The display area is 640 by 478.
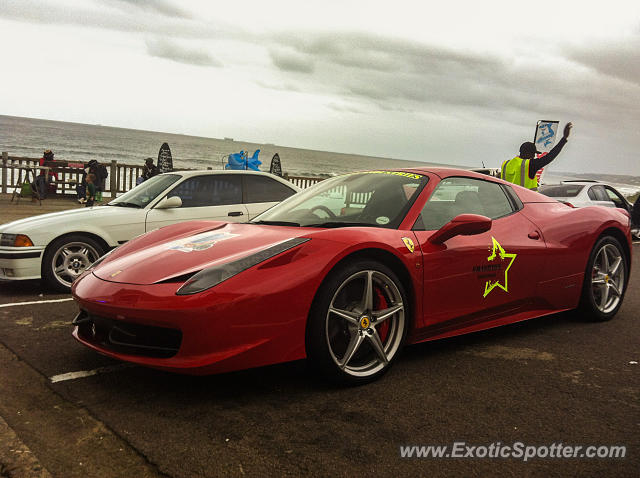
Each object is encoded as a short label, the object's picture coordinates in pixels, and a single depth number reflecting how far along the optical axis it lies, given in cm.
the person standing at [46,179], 1534
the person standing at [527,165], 648
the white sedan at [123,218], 561
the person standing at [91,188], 1420
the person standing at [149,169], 1580
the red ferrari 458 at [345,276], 272
